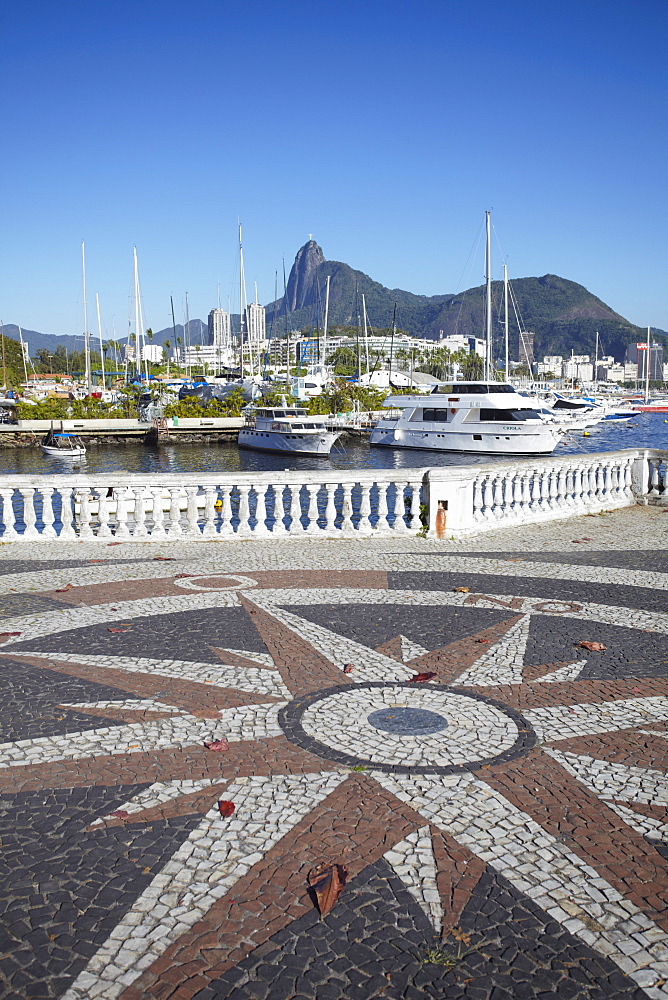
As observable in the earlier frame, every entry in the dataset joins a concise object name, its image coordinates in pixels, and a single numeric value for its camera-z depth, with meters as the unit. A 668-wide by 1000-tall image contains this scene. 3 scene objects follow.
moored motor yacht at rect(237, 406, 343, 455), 61.72
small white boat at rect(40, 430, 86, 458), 61.31
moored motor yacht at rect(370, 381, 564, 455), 59.50
